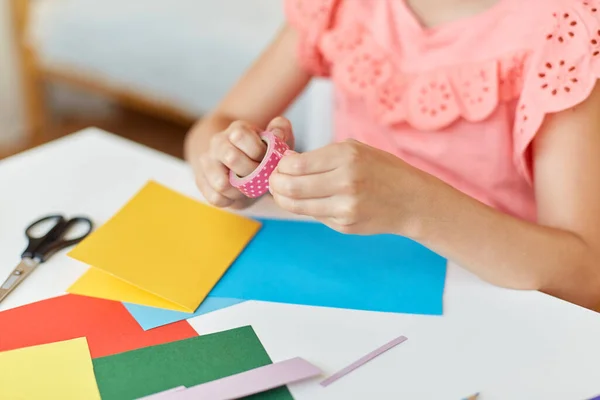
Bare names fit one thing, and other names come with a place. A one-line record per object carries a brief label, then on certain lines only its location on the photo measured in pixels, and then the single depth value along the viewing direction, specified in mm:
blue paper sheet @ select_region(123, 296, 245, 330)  656
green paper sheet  580
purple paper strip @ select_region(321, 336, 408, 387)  595
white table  592
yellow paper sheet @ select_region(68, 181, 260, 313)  693
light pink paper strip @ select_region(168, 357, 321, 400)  564
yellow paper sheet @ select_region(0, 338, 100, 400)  576
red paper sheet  631
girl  660
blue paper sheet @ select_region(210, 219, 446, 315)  691
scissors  711
